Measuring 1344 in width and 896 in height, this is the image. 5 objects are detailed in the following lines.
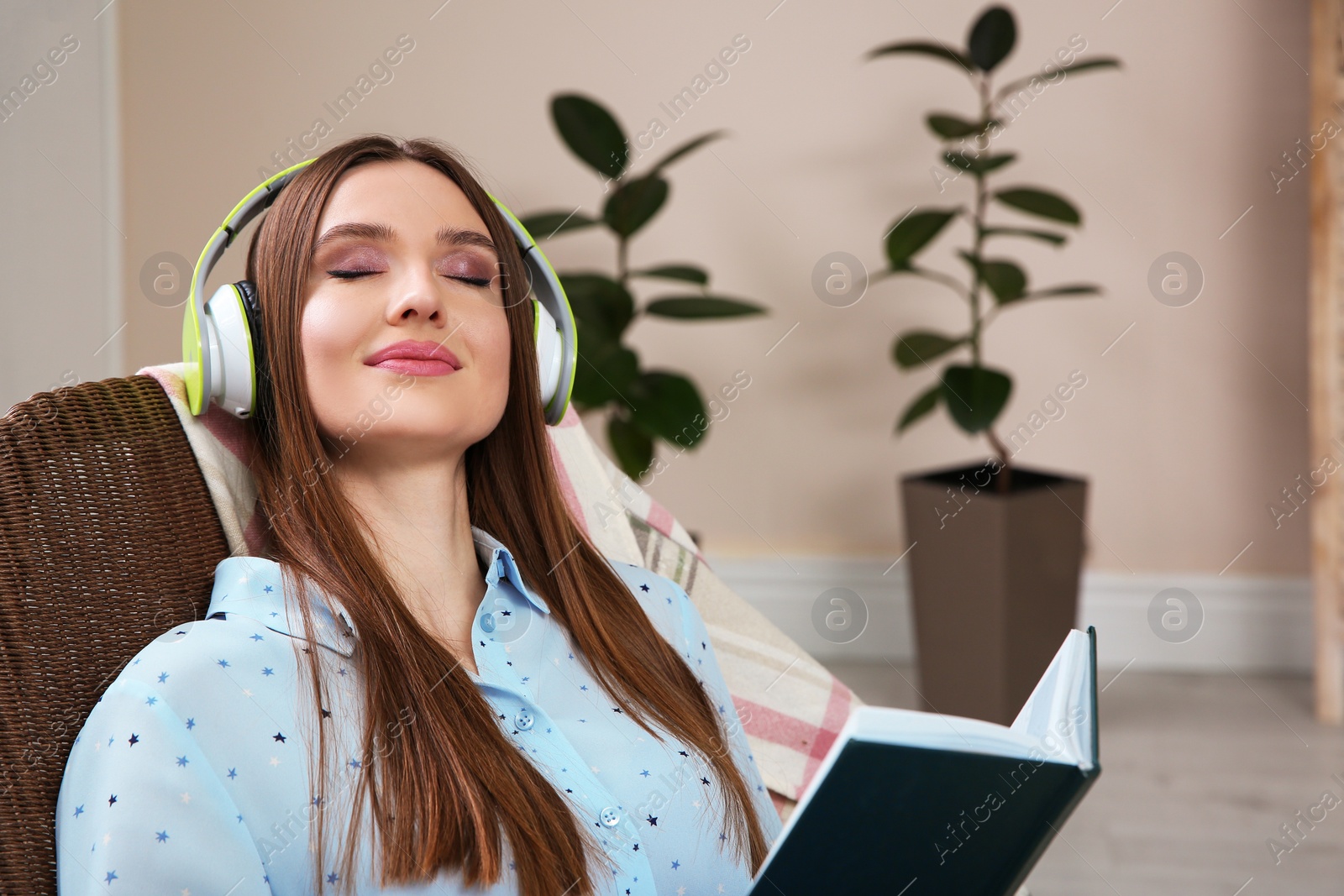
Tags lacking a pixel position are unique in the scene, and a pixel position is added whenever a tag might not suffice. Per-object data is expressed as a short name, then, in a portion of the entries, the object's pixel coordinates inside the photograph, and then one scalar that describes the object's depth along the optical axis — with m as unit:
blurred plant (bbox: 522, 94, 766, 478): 2.60
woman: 1.64
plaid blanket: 1.90
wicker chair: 1.65
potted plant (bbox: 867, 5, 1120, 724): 2.64
